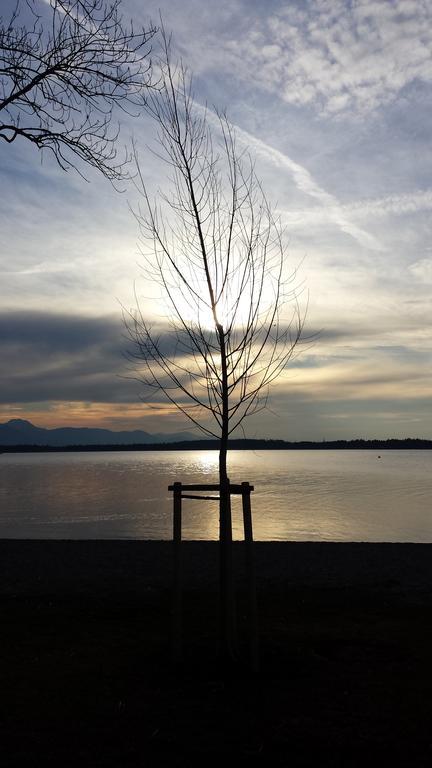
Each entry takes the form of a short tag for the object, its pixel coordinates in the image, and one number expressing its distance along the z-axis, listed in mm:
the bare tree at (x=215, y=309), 8688
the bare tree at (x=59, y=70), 9188
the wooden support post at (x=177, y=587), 8070
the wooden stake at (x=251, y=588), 7762
